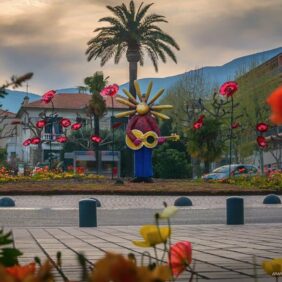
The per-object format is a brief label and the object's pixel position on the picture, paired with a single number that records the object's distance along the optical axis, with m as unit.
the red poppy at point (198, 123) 35.56
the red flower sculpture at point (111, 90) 36.56
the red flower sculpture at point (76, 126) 40.10
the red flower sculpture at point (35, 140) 38.42
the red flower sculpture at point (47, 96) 37.42
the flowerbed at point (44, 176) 32.70
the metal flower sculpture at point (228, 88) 32.16
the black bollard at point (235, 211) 12.73
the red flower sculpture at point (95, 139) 40.33
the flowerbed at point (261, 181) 29.18
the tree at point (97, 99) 48.49
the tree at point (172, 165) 48.25
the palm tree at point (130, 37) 42.69
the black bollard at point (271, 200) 21.17
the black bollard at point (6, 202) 20.02
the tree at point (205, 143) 40.12
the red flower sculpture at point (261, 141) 31.92
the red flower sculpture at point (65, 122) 39.20
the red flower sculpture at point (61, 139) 40.66
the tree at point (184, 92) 65.00
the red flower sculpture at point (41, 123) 39.89
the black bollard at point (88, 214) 12.14
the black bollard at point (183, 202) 19.98
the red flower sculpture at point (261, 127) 32.28
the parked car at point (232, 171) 40.46
